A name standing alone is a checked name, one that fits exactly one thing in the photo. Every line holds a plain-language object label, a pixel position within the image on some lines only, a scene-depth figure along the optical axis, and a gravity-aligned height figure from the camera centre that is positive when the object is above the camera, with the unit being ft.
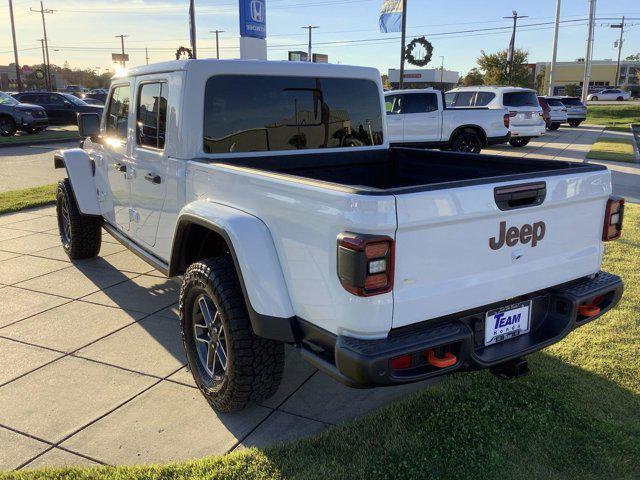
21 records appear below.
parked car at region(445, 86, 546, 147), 55.77 +0.00
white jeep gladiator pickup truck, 7.66 -2.00
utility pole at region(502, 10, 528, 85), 135.18 +15.06
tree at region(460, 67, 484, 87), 207.37 +10.36
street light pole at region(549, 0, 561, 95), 115.75 +13.54
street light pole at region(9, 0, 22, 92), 151.40 +16.66
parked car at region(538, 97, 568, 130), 83.83 -1.18
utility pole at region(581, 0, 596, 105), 118.73 +13.00
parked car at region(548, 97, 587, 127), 93.30 -0.79
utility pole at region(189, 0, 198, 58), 81.87 +11.96
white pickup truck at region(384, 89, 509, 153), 49.65 -1.59
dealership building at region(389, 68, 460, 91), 228.24 +11.49
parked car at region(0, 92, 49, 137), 67.62 -1.55
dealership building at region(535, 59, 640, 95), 300.40 +19.51
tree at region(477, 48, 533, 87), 143.15 +9.77
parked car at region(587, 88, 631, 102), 226.17 +4.08
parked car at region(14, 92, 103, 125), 83.56 +0.18
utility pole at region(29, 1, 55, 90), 206.91 +28.30
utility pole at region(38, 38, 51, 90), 186.66 +6.66
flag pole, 70.85 +8.78
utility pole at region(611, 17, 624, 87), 249.34 +33.20
